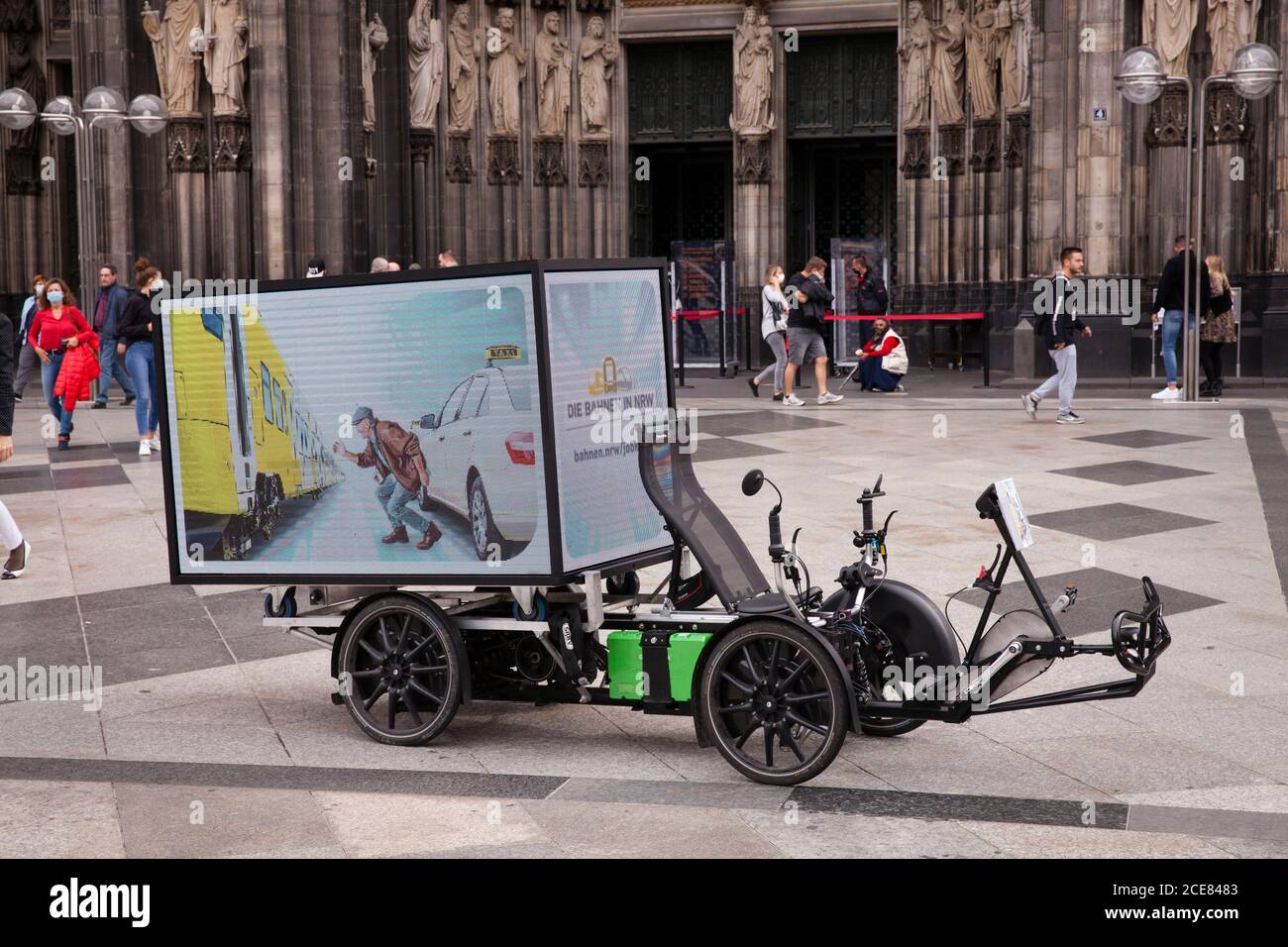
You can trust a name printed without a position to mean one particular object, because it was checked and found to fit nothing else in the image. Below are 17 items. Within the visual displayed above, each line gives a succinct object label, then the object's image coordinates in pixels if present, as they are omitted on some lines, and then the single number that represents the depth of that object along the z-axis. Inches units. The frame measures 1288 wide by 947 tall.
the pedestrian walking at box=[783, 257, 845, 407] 721.6
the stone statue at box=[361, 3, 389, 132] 920.9
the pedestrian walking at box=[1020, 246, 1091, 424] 603.5
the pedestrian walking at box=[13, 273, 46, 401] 713.6
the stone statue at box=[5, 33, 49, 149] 1132.5
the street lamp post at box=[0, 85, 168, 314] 722.2
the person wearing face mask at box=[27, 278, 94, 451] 589.6
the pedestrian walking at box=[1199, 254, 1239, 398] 698.2
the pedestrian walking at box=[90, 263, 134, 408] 713.0
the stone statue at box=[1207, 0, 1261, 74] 775.7
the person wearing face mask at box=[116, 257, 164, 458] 573.6
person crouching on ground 800.3
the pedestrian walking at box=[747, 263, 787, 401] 762.4
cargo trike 208.2
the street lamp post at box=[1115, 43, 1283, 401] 664.4
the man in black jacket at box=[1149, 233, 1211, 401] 700.0
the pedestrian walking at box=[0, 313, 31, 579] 353.1
